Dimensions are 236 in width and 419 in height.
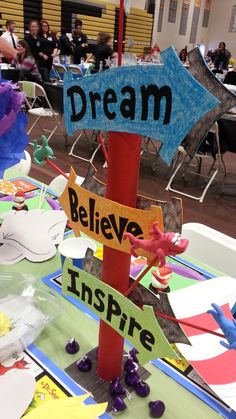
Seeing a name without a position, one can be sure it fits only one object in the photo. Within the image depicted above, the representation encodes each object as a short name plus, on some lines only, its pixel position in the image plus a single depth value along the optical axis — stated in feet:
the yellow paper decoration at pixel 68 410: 1.75
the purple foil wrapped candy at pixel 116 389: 2.02
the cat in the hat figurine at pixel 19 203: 3.83
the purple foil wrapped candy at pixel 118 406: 1.97
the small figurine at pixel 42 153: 2.42
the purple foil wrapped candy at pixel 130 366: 2.15
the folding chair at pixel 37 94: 13.52
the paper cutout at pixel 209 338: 2.18
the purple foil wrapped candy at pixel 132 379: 2.11
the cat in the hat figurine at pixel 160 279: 2.80
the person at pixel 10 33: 19.00
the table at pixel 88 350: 2.02
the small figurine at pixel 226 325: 1.34
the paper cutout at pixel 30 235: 3.31
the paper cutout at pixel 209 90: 1.28
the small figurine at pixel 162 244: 1.40
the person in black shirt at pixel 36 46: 19.71
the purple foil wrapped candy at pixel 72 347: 2.32
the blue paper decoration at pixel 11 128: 2.18
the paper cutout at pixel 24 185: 4.74
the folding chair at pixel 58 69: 20.95
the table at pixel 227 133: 9.82
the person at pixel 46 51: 20.07
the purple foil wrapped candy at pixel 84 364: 2.18
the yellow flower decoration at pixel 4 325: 2.24
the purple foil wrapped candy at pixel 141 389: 2.08
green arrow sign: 1.57
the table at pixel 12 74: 18.62
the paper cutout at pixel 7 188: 4.52
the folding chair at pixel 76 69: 20.40
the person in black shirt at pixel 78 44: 25.83
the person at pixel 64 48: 25.31
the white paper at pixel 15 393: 1.85
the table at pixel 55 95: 12.97
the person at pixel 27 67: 17.97
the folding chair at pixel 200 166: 10.02
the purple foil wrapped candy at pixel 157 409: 1.96
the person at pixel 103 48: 16.14
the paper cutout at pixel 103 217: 1.55
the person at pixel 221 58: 30.14
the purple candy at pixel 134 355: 2.19
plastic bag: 2.26
